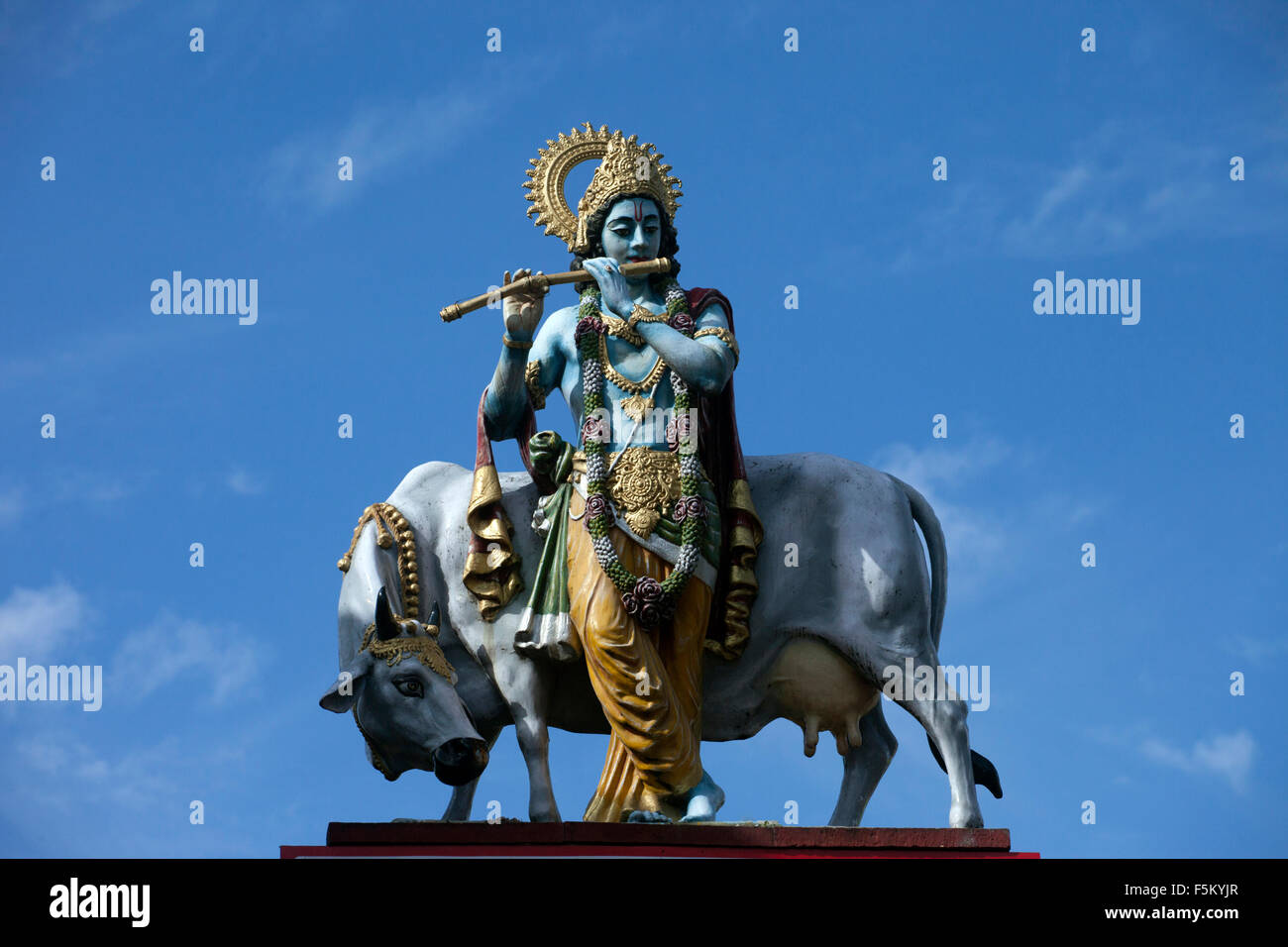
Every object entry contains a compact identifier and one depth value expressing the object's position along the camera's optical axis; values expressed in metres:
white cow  11.87
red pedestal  11.29
